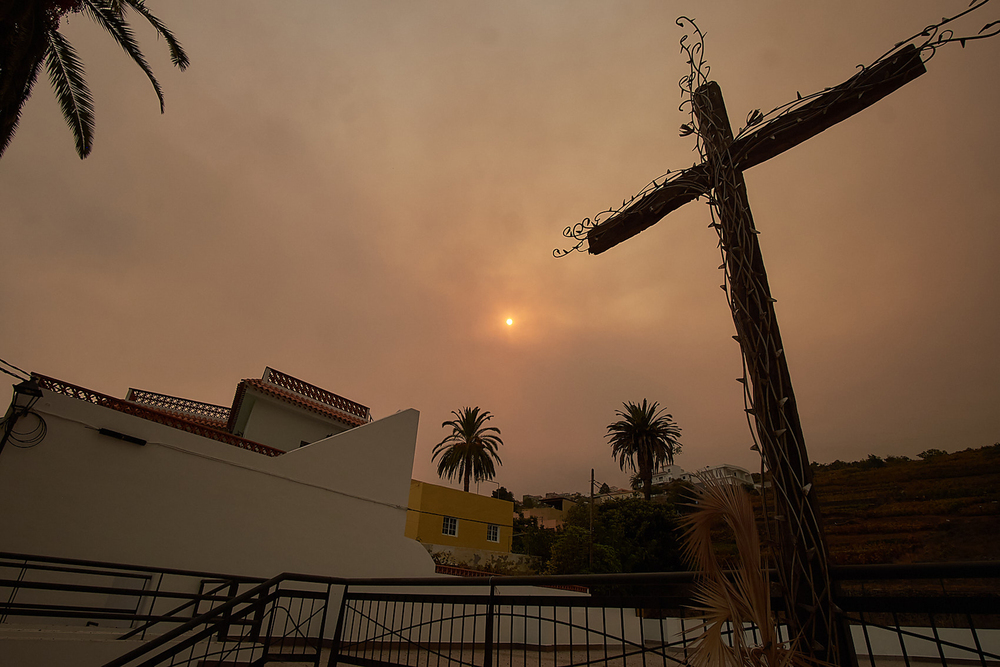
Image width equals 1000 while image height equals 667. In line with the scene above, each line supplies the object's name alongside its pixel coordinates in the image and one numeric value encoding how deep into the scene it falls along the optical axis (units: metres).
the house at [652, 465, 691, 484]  46.47
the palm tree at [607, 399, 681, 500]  33.09
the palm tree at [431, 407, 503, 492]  30.38
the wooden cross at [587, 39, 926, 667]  1.39
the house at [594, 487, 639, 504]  38.18
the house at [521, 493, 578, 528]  40.66
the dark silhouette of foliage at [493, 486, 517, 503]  41.55
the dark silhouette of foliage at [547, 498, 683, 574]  24.48
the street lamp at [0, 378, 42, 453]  7.02
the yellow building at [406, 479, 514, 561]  23.62
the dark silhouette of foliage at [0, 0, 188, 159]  7.11
